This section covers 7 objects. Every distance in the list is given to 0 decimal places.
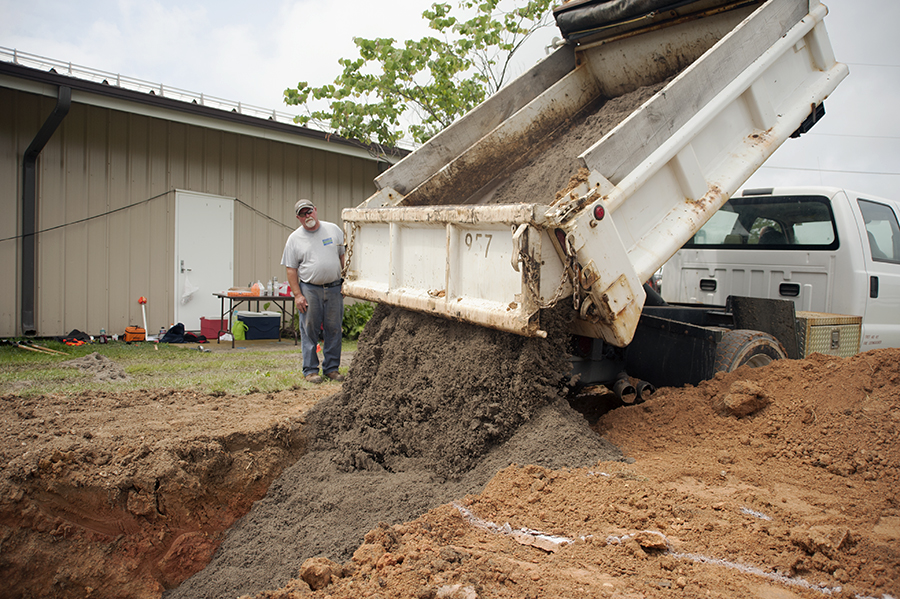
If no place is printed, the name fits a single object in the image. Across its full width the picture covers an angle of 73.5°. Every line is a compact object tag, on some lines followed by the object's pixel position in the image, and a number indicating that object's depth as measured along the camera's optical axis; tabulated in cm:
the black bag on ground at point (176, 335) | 1018
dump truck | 325
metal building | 907
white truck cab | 532
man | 617
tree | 1012
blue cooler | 1082
